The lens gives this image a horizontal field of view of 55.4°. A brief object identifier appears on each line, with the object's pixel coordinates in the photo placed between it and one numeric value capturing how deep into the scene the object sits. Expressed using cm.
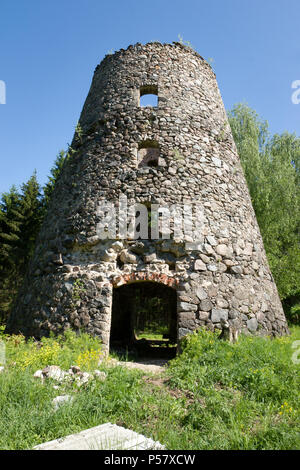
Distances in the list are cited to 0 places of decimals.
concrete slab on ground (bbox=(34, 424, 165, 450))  232
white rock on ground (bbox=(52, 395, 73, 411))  306
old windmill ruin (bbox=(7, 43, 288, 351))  579
